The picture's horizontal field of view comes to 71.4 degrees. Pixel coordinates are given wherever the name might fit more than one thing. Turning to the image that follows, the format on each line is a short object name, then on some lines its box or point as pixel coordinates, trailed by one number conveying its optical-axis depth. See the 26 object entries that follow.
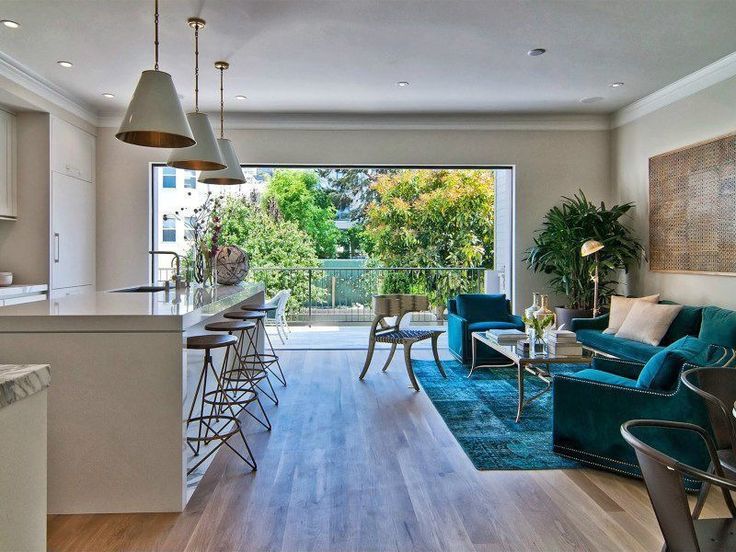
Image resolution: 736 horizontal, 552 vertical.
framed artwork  4.41
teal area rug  2.99
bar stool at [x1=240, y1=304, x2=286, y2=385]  4.38
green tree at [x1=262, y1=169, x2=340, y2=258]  10.94
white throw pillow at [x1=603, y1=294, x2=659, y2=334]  4.95
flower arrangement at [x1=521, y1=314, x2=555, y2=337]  4.01
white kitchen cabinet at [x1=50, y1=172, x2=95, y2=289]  5.21
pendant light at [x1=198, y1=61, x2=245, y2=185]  3.99
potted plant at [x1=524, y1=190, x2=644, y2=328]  5.64
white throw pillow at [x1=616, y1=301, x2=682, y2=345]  4.46
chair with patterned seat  4.82
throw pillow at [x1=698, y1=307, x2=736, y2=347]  3.91
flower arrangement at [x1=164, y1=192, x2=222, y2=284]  4.13
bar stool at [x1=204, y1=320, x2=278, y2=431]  3.28
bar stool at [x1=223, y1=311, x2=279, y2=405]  3.96
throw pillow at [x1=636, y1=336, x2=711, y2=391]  2.51
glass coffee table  3.62
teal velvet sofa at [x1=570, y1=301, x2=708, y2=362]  4.24
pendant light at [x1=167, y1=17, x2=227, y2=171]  3.21
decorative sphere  4.51
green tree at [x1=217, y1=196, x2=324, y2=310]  9.69
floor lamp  5.17
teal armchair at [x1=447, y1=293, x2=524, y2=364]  5.36
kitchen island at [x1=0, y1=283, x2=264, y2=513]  2.34
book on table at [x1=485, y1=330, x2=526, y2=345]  4.16
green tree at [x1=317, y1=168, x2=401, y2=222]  11.87
